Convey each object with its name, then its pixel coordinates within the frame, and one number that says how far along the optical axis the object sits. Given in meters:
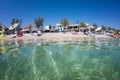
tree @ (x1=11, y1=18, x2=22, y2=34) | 30.67
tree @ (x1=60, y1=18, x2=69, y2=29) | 30.88
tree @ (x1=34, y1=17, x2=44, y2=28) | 32.58
